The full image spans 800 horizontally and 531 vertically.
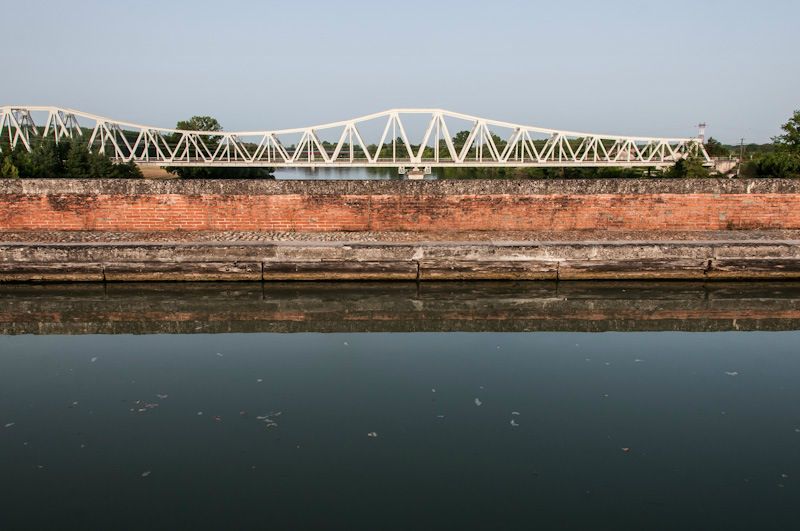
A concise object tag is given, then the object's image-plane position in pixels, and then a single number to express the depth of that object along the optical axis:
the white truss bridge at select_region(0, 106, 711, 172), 48.91
